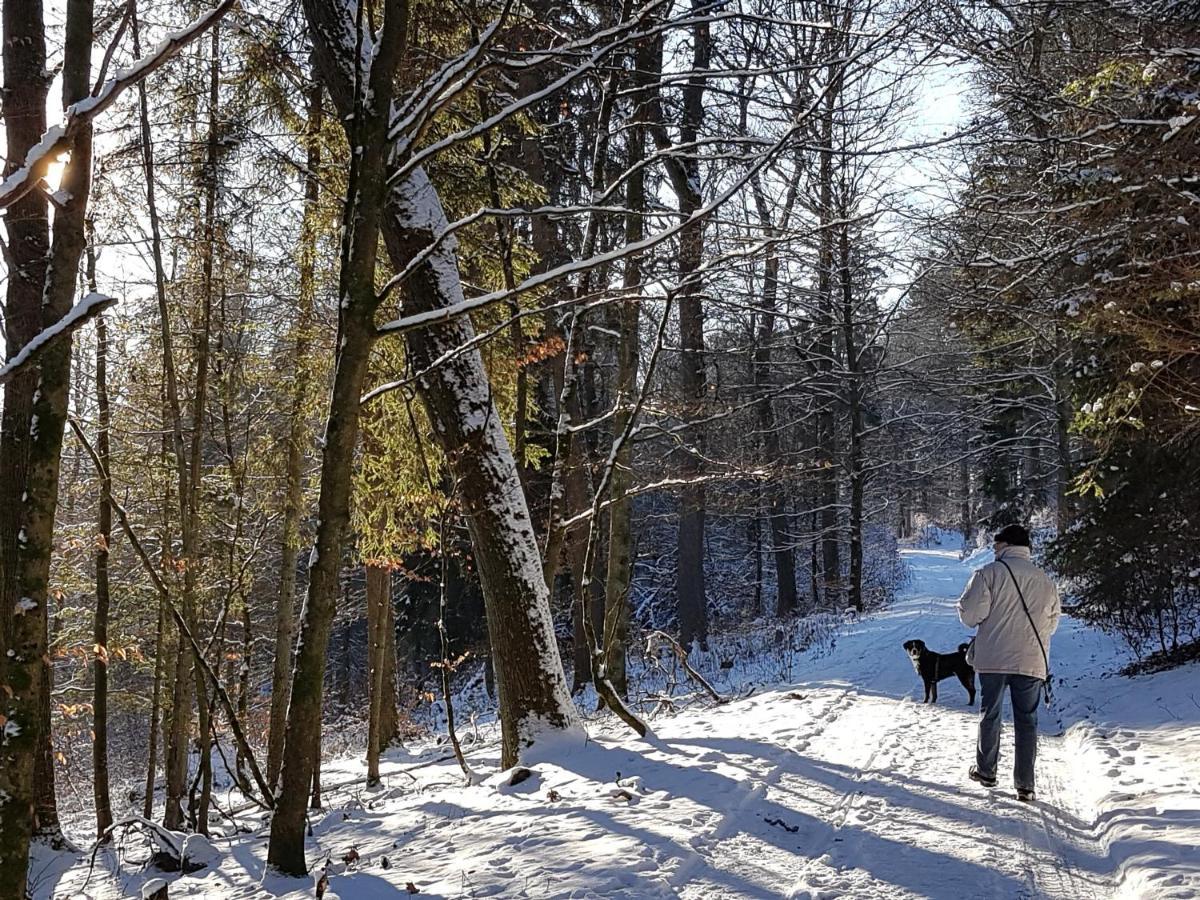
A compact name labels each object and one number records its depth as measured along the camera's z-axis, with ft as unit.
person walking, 19.24
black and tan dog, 31.76
